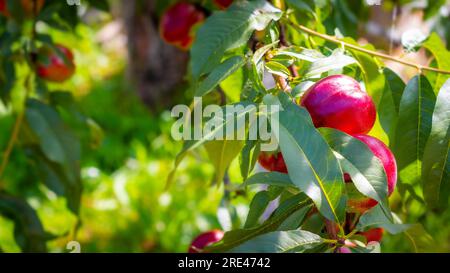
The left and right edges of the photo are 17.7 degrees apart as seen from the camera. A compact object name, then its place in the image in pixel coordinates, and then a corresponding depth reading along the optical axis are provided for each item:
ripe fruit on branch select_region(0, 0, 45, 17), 1.75
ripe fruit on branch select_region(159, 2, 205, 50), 1.83
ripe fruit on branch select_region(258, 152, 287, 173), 1.20
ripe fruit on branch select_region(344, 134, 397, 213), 1.17
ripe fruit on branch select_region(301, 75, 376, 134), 1.19
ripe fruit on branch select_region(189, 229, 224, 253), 1.50
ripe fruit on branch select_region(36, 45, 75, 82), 1.80
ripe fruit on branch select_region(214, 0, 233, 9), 1.58
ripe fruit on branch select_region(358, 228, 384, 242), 1.48
